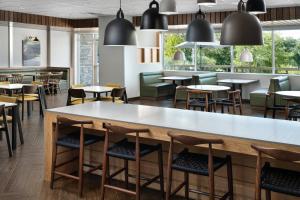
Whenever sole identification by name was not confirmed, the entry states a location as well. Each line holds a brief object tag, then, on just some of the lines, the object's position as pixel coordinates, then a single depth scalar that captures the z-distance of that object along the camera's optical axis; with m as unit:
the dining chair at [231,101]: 8.02
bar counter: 3.01
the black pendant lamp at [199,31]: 4.62
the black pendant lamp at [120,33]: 4.73
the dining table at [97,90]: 7.85
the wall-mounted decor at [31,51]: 13.78
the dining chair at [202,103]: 7.90
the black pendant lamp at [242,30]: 3.58
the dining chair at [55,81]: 13.49
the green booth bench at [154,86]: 12.12
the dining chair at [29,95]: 8.36
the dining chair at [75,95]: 7.51
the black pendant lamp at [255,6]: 4.39
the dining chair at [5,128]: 5.39
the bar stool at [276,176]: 2.63
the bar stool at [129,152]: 3.44
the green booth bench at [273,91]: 9.28
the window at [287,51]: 11.27
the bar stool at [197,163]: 3.04
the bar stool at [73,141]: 3.87
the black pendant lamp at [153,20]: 4.61
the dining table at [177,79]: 11.70
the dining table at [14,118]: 5.66
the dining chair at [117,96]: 7.70
